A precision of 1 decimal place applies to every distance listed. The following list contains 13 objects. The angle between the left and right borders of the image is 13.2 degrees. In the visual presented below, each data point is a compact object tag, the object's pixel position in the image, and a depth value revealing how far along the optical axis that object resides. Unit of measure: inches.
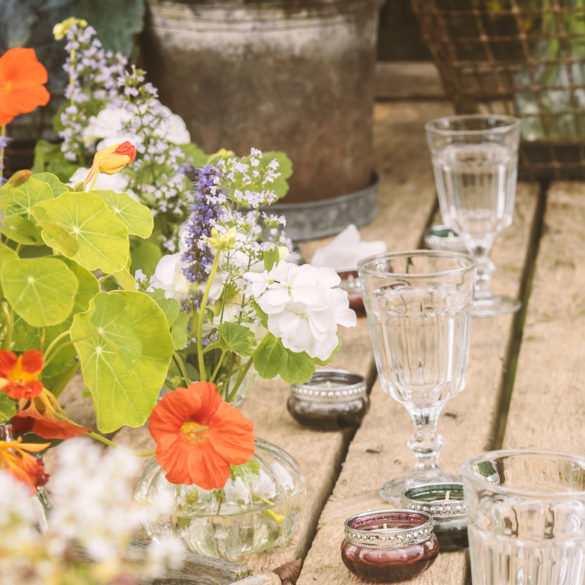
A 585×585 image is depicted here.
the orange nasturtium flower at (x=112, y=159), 55.4
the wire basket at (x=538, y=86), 86.7
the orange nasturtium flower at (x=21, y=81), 55.1
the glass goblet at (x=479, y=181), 75.7
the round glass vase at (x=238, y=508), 58.3
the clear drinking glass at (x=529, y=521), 53.3
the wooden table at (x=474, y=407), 59.9
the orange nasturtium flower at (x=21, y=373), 51.8
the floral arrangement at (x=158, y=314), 53.4
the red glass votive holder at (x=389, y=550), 57.0
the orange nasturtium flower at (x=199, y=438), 54.8
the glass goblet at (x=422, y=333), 60.1
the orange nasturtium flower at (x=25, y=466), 51.0
